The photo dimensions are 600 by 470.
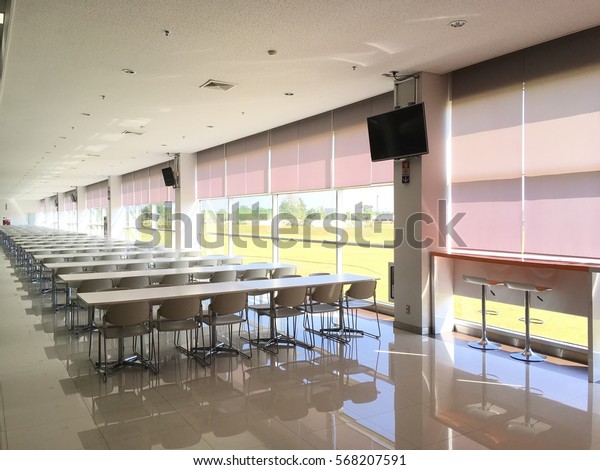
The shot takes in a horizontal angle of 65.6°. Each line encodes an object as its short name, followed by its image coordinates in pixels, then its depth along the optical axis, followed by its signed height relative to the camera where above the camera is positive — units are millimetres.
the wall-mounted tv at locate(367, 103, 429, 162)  5836 +1160
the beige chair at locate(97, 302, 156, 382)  4488 -1044
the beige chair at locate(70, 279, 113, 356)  6141 -839
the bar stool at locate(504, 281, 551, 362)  4970 -1233
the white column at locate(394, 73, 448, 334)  6172 +205
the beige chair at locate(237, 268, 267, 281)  7172 -790
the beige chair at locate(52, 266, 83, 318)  7464 -1029
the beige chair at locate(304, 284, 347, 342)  5750 -1094
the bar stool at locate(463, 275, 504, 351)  5473 -1238
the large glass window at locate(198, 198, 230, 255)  13173 -24
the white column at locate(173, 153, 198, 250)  13086 +521
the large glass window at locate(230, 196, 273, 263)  12375 +189
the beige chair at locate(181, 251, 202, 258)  10703 -712
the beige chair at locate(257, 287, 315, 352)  5406 -1079
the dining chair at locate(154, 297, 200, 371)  4754 -934
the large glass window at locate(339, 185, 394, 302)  7931 +269
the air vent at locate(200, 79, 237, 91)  6239 +1894
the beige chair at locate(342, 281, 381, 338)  5914 -958
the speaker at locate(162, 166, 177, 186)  12969 +1324
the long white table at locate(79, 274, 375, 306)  4703 -744
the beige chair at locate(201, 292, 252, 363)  5012 -993
